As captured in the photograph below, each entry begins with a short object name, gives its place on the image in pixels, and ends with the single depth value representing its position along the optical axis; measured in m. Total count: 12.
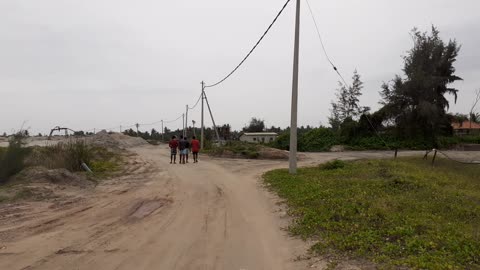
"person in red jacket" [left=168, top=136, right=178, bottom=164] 27.08
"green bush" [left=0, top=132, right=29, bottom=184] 15.85
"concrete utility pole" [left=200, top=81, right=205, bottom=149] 43.10
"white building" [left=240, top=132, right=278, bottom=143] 80.06
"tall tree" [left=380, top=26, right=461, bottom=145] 45.27
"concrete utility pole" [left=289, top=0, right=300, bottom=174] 17.55
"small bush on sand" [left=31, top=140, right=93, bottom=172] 19.28
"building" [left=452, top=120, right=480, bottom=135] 68.61
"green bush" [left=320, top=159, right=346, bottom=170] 19.63
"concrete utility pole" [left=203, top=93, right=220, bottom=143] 44.28
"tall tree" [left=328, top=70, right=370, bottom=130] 58.97
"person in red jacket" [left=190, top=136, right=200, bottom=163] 26.68
